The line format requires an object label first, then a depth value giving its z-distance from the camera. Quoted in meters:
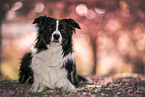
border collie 4.62
